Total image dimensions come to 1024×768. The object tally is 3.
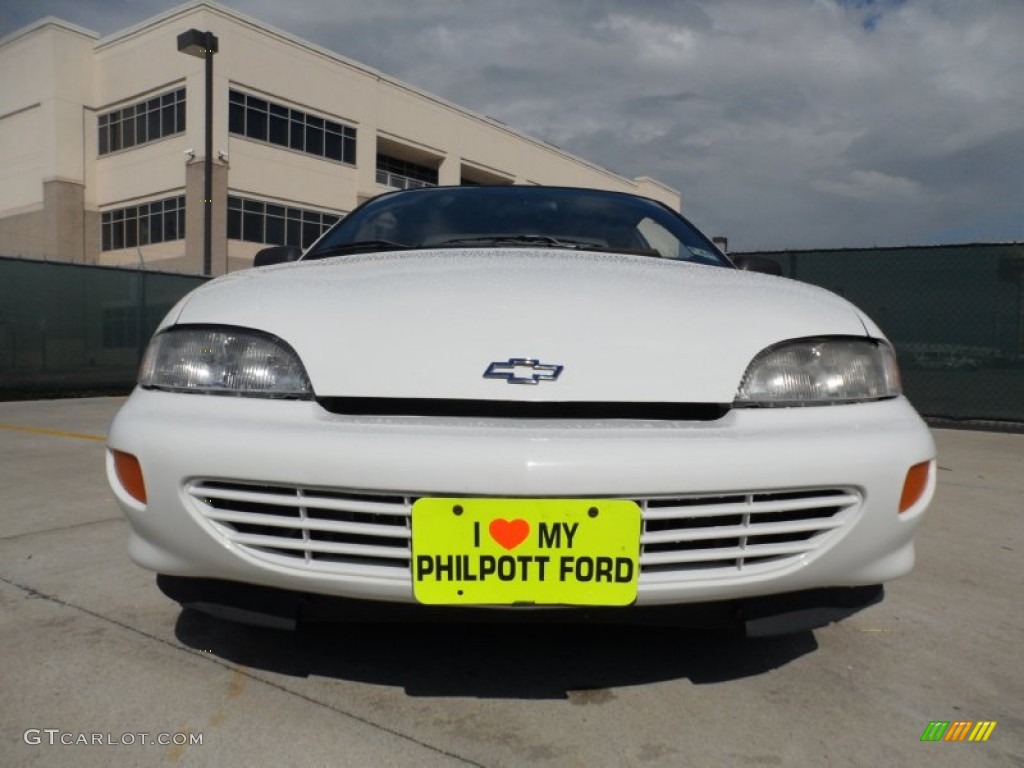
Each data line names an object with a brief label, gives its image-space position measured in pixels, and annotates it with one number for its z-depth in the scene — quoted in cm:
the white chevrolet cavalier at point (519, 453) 129
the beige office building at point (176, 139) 2241
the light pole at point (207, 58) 1304
